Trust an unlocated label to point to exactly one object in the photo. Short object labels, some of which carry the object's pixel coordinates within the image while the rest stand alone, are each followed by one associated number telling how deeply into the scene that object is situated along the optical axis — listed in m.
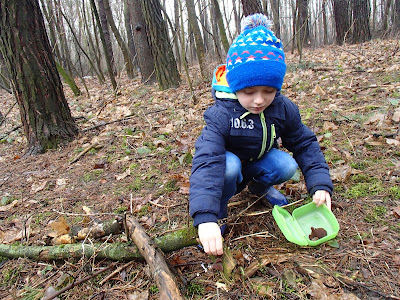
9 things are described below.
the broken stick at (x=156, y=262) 1.24
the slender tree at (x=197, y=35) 6.29
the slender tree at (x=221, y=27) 6.61
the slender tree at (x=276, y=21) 7.90
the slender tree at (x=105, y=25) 11.03
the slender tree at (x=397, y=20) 9.95
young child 1.47
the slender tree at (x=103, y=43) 5.14
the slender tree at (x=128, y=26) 12.06
